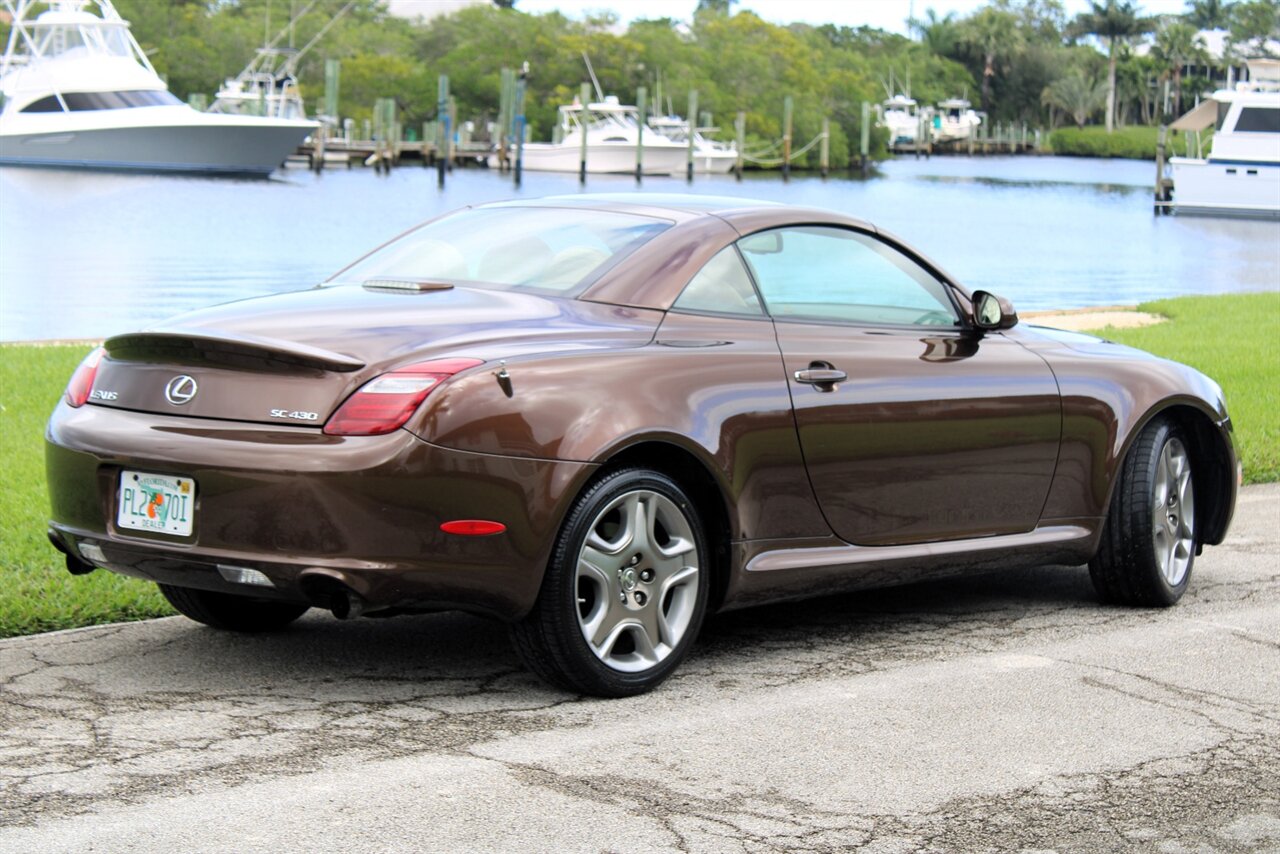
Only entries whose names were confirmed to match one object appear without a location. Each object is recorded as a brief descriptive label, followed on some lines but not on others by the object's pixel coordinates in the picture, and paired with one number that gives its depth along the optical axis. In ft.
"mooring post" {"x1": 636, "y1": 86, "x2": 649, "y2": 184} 284.41
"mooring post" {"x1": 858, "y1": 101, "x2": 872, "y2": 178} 363.97
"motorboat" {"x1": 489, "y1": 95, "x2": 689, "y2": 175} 305.94
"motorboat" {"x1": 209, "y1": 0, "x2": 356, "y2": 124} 303.97
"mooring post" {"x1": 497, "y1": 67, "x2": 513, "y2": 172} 267.68
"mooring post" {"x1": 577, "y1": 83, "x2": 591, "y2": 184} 271.65
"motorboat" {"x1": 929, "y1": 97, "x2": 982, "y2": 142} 563.48
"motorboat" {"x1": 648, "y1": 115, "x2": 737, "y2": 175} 321.73
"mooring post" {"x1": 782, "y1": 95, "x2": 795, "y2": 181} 324.80
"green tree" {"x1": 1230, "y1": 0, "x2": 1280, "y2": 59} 609.01
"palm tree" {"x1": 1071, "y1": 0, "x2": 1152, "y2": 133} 606.14
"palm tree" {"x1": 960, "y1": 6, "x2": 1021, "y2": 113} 618.03
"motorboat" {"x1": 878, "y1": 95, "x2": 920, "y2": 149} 534.37
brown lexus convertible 16.55
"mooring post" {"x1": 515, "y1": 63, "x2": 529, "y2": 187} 244.01
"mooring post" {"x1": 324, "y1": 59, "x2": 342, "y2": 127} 291.17
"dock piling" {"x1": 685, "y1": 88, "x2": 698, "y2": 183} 288.08
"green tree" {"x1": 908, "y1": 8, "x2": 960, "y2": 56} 636.48
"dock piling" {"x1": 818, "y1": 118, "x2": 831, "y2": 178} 345.57
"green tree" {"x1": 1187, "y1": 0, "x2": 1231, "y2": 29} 620.49
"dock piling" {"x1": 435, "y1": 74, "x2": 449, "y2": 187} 236.63
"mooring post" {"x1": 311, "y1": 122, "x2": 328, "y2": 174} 275.00
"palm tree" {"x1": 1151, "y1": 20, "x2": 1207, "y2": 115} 576.20
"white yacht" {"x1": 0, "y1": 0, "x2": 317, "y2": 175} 233.96
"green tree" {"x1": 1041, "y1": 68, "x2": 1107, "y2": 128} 589.32
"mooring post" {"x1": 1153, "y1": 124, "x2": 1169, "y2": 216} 210.59
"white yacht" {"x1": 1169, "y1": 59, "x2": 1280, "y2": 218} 191.62
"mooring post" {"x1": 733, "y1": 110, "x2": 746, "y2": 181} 312.91
